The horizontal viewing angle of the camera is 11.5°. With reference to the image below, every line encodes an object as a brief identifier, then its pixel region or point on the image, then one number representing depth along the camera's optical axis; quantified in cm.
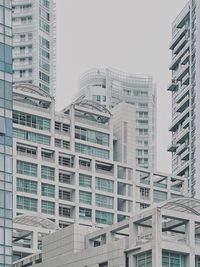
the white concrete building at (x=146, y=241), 9238
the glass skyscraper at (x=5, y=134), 8925
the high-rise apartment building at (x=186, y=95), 17650
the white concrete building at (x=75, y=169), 14988
